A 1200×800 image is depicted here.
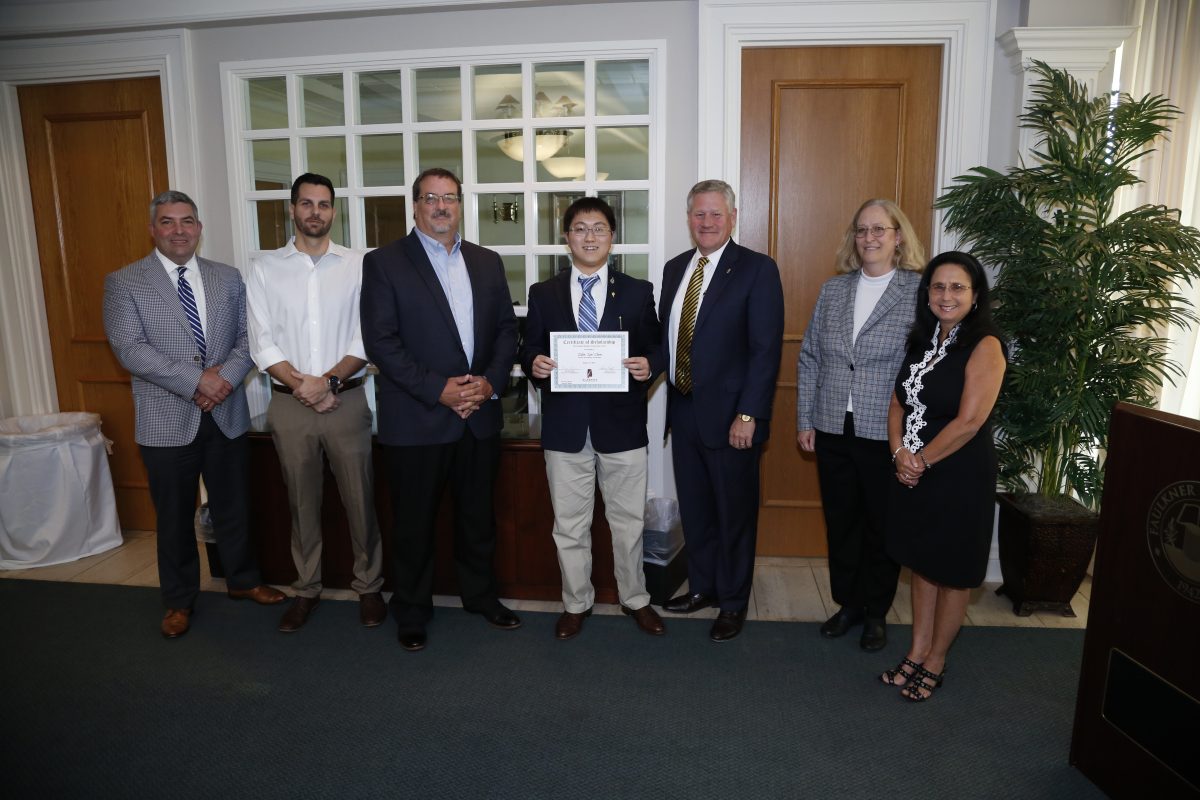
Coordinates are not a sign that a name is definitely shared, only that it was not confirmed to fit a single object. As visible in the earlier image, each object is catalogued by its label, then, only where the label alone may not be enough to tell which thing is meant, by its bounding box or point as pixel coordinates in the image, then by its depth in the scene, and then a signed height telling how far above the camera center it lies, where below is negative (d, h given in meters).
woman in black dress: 2.23 -0.53
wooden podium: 1.72 -0.86
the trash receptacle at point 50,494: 3.68 -1.08
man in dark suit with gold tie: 2.73 -0.40
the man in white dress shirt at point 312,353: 2.90 -0.30
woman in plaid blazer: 2.60 -0.44
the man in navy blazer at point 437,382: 2.72 -0.39
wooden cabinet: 3.19 -1.12
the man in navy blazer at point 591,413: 2.72 -0.52
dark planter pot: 3.00 -1.13
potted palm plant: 2.73 -0.09
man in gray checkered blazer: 2.94 -0.40
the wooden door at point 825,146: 3.42 +0.58
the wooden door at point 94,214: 3.96 +0.34
